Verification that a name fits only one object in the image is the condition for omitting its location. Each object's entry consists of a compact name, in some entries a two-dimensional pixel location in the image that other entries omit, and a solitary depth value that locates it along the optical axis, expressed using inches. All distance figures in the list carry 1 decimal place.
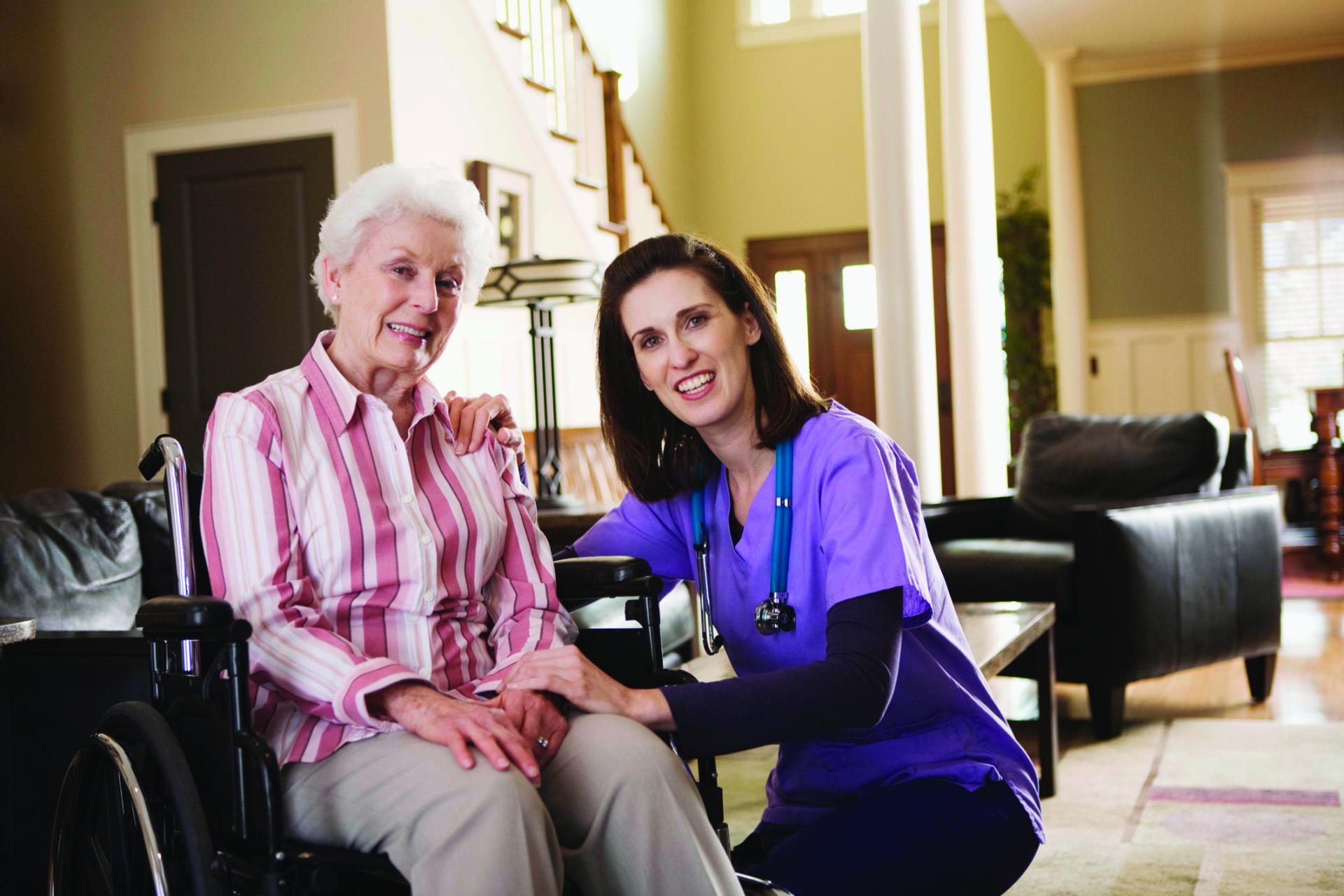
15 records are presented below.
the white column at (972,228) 237.3
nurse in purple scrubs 54.2
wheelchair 50.4
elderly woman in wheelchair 50.6
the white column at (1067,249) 332.2
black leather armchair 143.1
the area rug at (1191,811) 100.0
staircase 243.0
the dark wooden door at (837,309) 367.6
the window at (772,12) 379.9
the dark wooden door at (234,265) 205.8
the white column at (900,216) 199.6
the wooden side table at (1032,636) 108.9
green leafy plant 343.3
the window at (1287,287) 333.4
